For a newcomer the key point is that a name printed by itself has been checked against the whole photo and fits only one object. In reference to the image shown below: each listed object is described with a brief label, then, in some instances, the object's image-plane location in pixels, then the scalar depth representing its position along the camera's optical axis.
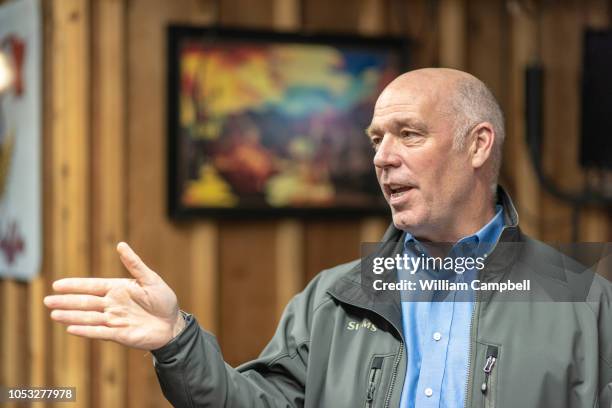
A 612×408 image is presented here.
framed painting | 6.54
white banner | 6.68
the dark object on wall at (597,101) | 7.35
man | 3.08
